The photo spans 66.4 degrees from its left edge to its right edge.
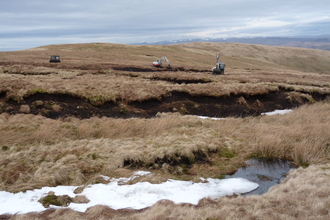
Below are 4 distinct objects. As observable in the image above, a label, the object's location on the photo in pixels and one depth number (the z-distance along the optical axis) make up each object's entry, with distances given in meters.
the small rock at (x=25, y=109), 16.33
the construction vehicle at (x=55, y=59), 45.19
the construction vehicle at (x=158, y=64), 48.52
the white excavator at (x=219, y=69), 42.17
